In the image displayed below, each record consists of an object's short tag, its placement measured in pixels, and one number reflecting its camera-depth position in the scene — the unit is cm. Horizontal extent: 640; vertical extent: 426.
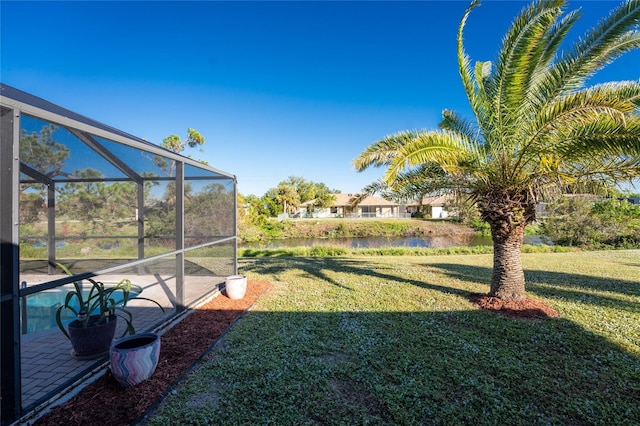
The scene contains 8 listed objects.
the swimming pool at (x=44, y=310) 440
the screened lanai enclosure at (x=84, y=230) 235
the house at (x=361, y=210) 4947
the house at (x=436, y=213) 4386
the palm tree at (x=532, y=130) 448
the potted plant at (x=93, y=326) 354
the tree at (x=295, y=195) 4869
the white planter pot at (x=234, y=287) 632
